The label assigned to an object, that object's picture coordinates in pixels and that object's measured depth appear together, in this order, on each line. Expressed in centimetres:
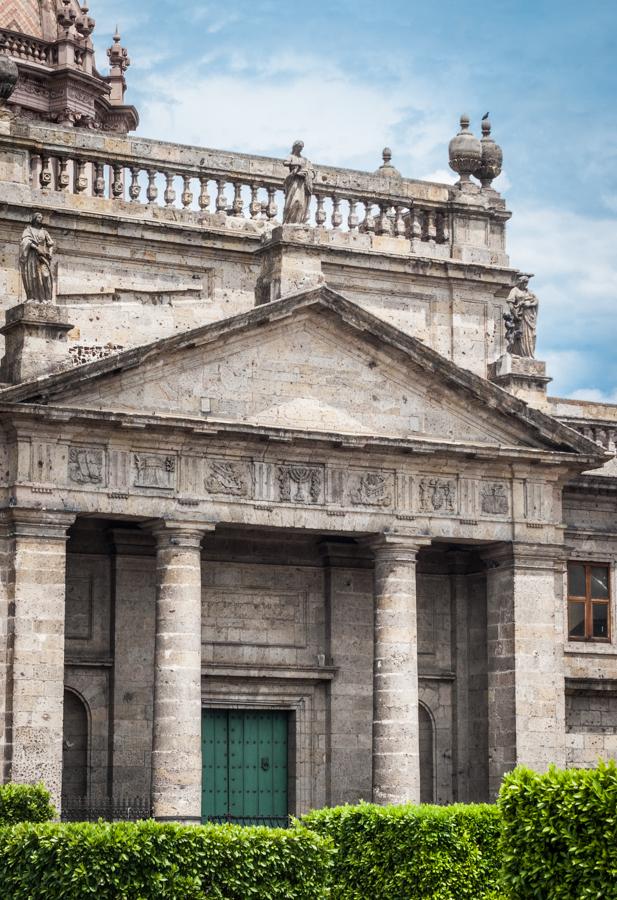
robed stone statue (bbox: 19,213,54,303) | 3612
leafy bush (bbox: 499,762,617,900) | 2384
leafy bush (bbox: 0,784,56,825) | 3081
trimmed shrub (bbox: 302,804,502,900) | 2936
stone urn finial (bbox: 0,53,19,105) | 4006
